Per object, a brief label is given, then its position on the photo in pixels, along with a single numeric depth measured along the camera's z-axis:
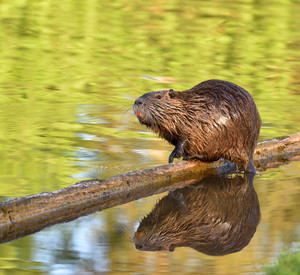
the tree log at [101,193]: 10.02
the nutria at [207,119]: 13.30
